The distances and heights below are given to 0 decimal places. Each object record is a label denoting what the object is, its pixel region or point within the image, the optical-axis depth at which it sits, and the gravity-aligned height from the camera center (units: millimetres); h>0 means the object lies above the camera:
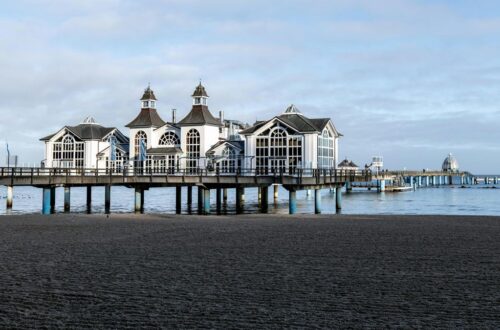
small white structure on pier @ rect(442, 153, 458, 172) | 170375 +3665
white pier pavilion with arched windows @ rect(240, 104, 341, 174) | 52000 +3213
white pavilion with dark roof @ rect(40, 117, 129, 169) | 66125 +3632
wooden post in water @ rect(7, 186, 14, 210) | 40719 -1811
